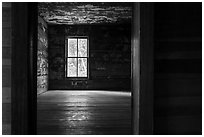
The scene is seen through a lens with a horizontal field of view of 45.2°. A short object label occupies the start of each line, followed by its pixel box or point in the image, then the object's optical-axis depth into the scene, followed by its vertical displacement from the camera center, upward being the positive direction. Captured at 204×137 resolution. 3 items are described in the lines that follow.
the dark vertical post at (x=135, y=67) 1.71 -0.03
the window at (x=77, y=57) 9.23 +0.21
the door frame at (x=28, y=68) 1.66 -0.04
